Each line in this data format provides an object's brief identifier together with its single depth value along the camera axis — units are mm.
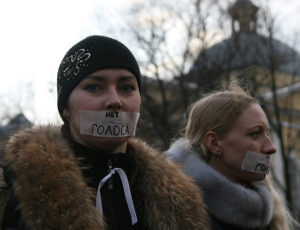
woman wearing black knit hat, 1746
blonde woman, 2543
